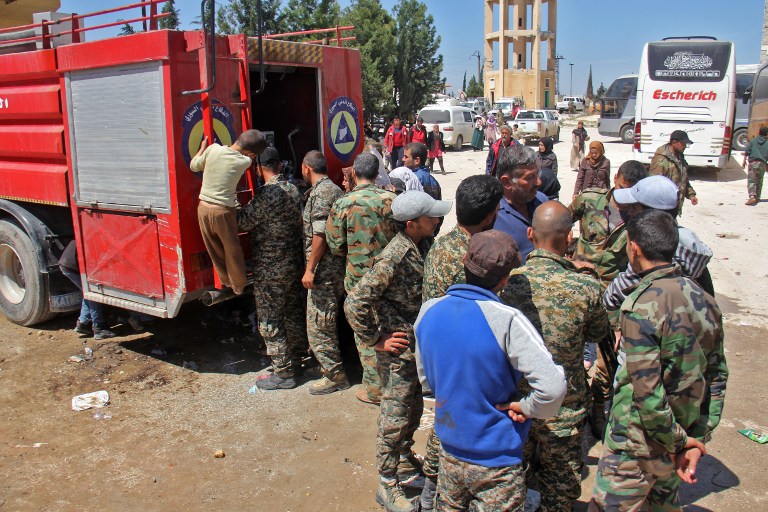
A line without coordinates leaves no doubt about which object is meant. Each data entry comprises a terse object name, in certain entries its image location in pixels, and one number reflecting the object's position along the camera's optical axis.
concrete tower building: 57.88
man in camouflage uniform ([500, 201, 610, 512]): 2.76
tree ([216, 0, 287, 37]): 19.97
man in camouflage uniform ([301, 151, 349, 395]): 4.72
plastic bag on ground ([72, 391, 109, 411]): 4.84
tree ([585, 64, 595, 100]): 89.89
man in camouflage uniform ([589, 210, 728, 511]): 2.44
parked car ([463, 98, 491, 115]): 44.75
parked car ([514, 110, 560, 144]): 29.50
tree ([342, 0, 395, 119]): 27.17
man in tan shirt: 4.49
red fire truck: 4.57
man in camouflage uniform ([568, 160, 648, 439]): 4.36
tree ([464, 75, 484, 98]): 68.88
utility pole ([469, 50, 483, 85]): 77.38
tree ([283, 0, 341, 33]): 23.70
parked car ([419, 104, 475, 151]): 25.86
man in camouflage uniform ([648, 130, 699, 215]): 7.66
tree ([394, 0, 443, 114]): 30.89
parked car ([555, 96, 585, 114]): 62.90
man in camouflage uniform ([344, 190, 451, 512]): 3.43
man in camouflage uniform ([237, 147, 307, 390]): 4.84
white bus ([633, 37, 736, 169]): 15.52
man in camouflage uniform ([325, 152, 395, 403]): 4.30
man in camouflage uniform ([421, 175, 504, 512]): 3.02
